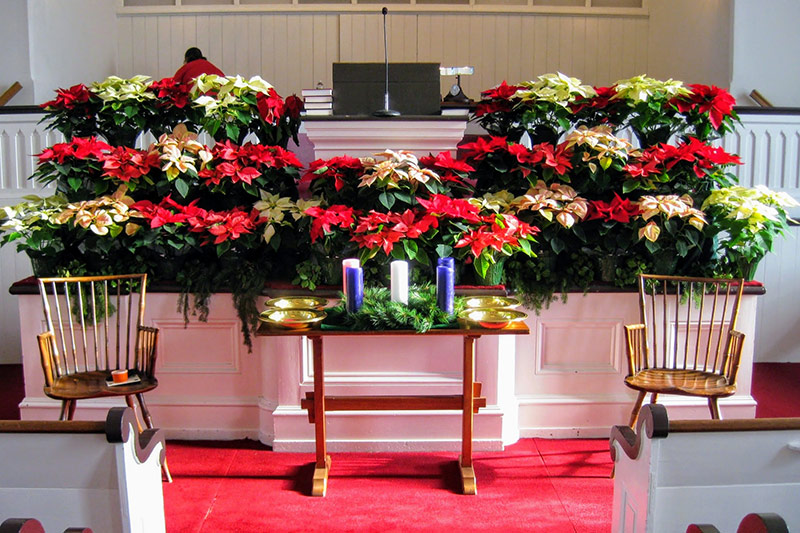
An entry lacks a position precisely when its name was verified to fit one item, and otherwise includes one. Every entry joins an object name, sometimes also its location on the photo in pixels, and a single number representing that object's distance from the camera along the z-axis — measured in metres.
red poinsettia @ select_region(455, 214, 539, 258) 2.81
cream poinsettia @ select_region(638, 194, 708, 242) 2.99
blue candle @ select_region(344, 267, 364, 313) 2.56
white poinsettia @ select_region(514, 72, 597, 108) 3.16
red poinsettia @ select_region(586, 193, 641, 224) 3.05
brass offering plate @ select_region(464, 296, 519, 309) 2.74
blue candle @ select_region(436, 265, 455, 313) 2.59
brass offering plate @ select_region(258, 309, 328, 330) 2.50
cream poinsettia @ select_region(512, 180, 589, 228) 3.01
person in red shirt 5.31
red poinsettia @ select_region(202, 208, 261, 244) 2.97
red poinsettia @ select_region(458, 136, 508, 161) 3.15
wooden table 2.77
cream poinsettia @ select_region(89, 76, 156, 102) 3.15
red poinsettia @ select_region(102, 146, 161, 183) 3.07
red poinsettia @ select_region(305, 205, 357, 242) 2.85
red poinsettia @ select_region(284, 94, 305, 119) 3.26
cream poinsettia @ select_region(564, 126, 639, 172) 3.06
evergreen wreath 2.48
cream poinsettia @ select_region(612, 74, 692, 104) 3.09
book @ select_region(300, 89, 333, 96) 3.58
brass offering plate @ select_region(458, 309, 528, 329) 2.50
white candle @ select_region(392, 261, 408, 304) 2.61
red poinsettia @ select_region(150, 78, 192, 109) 3.17
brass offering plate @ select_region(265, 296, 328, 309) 2.78
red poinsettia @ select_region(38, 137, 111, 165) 3.05
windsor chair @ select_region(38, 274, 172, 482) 2.74
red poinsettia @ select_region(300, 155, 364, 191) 3.02
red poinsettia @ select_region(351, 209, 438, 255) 2.81
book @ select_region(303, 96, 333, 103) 3.59
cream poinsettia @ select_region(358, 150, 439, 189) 2.90
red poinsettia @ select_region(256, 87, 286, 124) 3.15
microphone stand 3.19
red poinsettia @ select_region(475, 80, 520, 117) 3.26
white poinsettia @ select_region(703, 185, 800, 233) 3.00
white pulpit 3.17
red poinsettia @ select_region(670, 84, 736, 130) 3.11
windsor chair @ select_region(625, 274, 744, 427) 2.79
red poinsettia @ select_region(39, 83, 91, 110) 3.18
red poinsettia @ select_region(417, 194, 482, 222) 2.87
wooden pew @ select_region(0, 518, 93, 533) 1.07
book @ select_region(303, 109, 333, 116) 3.57
